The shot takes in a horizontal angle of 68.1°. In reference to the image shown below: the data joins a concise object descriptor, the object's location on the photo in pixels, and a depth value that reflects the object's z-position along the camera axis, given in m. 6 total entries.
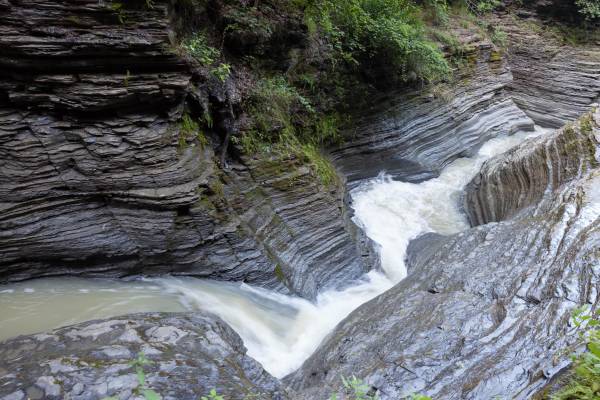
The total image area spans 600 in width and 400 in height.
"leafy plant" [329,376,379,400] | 3.77
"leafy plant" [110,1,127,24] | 5.05
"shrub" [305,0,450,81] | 8.64
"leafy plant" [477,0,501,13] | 14.85
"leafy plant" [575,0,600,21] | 15.68
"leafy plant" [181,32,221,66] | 5.94
